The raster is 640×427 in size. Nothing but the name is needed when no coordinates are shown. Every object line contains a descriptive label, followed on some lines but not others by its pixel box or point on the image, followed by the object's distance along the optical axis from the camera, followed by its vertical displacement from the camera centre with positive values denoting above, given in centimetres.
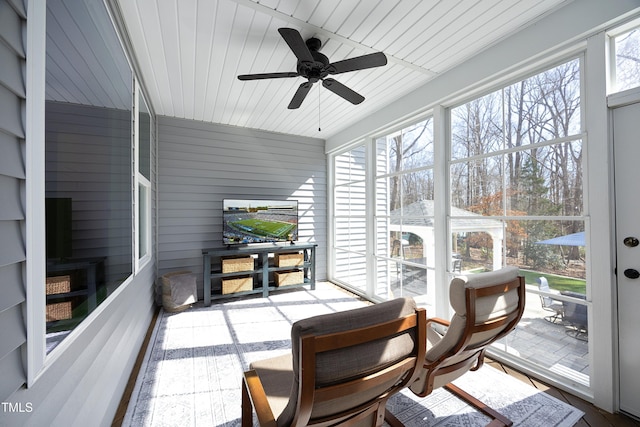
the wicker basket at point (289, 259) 442 -75
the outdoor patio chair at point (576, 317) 197 -79
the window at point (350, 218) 454 -8
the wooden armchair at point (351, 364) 90 -55
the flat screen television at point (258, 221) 427 -10
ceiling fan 188 +115
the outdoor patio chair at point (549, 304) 211 -74
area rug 175 -132
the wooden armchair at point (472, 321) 139 -59
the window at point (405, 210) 322 +4
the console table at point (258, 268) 392 -85
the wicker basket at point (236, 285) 400 -105
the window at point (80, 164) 99 +25
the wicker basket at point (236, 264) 399 -74
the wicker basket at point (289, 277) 439 -104
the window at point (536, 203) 201 +7
